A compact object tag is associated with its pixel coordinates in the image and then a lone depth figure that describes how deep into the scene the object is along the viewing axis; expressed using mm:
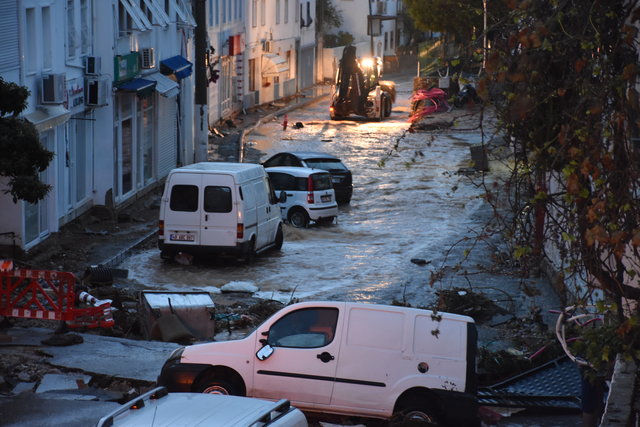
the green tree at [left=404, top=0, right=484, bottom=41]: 60281
